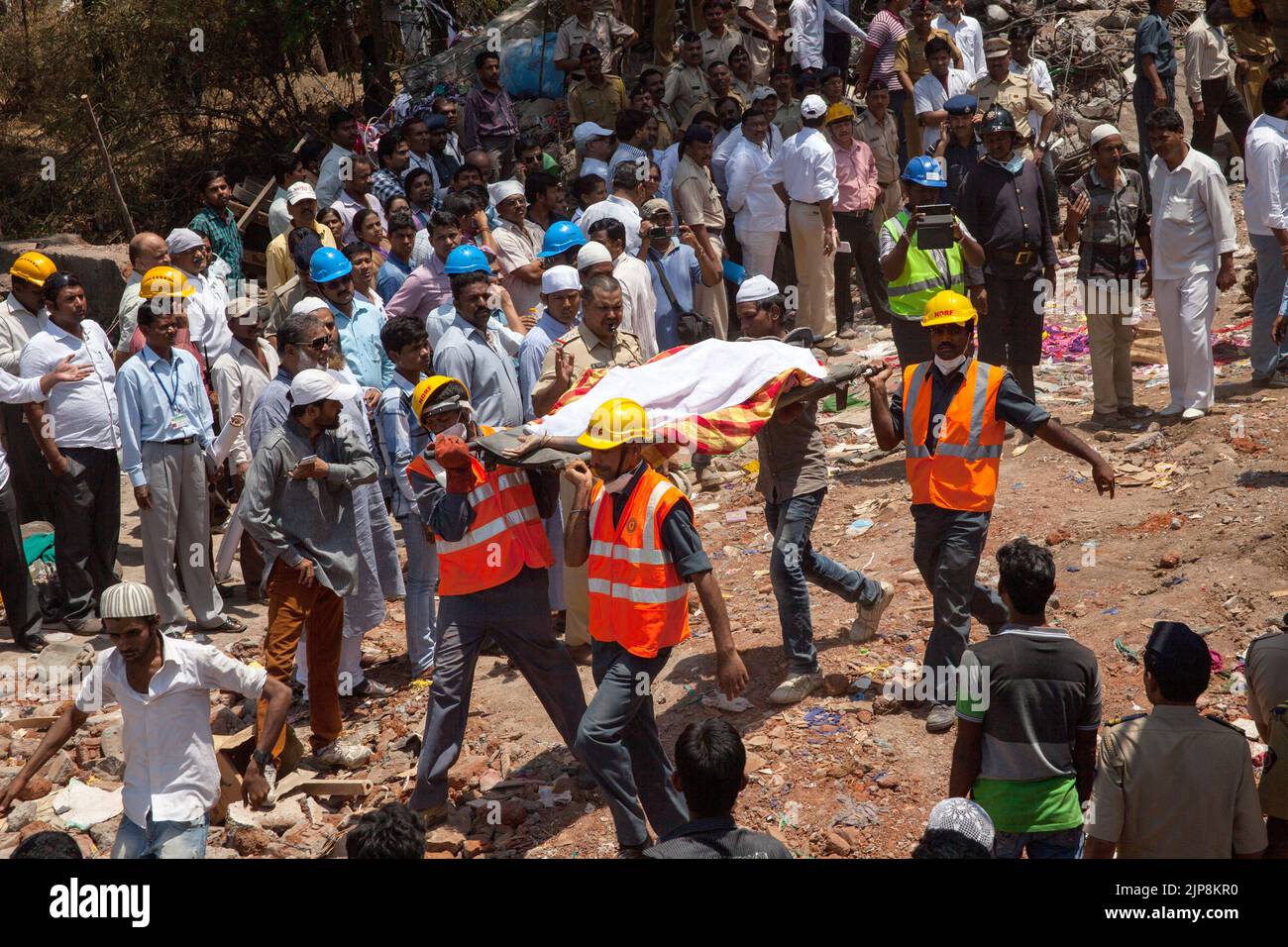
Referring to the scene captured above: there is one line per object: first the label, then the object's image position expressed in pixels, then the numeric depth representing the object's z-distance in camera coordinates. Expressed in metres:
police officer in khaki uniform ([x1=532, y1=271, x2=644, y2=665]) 7.06
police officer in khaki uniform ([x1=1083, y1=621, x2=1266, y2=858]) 3.96
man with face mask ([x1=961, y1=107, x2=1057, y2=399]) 9.44
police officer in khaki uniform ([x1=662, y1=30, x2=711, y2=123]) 13.49
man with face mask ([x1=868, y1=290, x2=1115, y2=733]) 5.91
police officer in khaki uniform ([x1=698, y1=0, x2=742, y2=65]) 13.74
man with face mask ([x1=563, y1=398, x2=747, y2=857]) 5.24
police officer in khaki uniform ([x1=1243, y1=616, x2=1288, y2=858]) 4.31
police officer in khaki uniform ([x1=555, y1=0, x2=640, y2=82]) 13.99
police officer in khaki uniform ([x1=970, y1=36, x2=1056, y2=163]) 12.59
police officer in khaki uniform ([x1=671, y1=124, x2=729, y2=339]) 11.09
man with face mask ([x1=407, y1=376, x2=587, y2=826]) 5.80
